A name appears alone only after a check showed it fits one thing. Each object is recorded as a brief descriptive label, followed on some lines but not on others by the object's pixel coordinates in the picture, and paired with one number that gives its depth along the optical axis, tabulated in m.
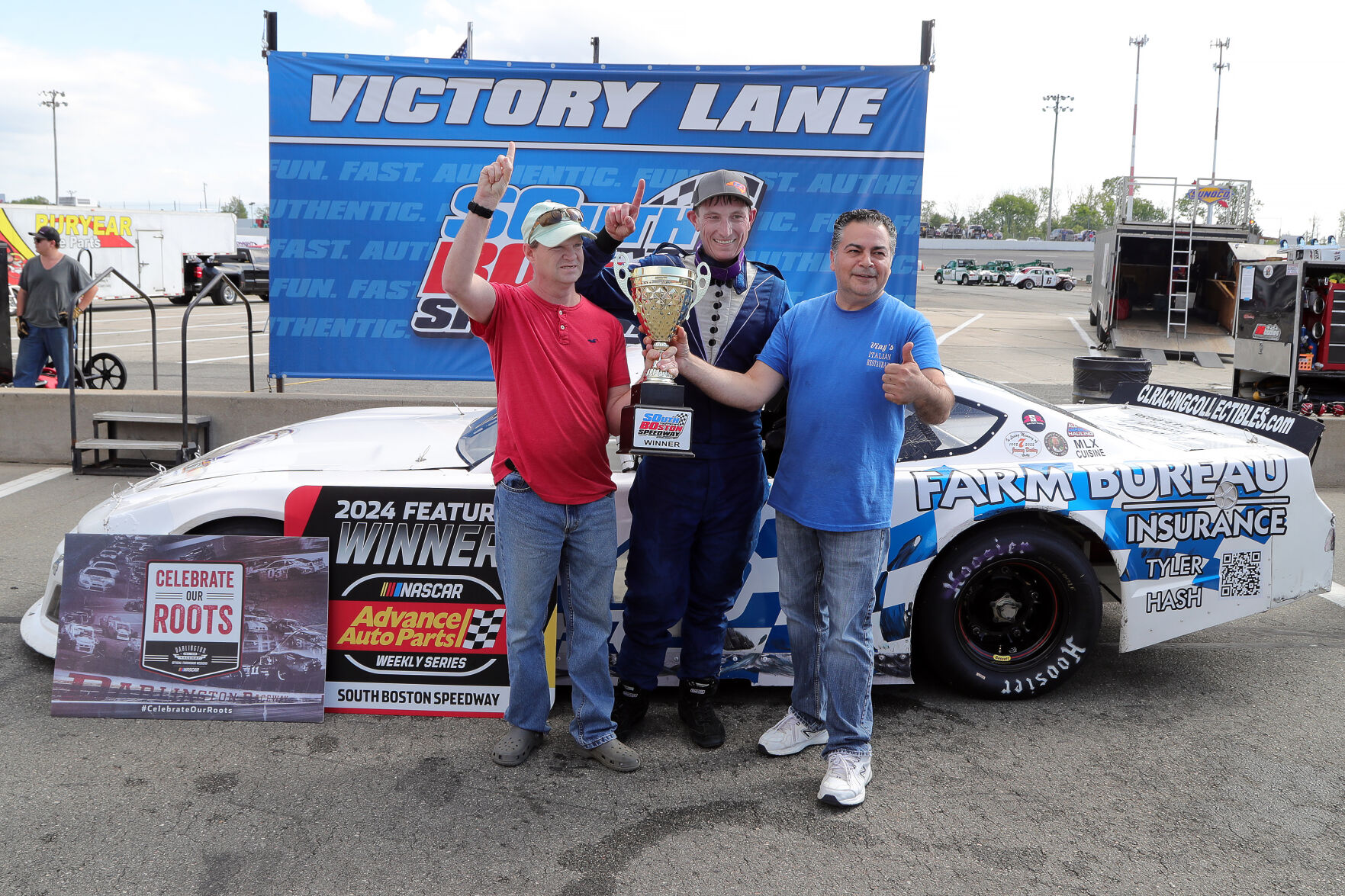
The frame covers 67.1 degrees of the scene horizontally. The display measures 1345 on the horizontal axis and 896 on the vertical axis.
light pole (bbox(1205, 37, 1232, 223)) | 62.01
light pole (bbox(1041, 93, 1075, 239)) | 90.19
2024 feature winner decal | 3.70
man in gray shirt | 8.62
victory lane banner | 7.38
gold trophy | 3.08
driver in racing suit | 3.30
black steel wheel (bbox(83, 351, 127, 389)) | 9.52
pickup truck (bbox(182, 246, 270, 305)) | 26.33
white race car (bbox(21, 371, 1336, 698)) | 3.73
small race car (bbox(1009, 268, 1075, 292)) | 49.16
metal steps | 7.47
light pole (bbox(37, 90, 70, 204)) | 84.75
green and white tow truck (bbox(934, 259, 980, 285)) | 50.69
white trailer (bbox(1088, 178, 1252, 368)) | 17.52
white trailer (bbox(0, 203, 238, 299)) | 24.52
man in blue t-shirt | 3.10
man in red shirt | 3.14
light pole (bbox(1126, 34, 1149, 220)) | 22.75
